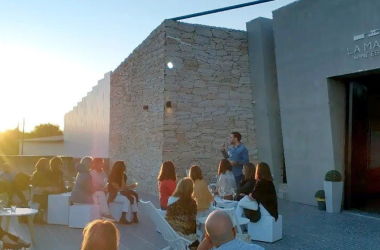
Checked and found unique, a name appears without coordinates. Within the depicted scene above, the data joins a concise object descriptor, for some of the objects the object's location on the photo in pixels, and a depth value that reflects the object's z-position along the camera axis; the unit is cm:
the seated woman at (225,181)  673
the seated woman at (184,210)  470
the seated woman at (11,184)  710
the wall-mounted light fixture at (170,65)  1103
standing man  862
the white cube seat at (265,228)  600
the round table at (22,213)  518
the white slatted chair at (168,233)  450
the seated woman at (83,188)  713
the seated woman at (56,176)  766
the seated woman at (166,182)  668
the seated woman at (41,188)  757
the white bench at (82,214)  703
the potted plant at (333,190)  870
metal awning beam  949
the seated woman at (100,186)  735
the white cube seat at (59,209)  732
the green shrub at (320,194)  894
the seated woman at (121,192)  754
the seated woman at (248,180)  673
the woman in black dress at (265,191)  586
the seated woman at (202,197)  581
